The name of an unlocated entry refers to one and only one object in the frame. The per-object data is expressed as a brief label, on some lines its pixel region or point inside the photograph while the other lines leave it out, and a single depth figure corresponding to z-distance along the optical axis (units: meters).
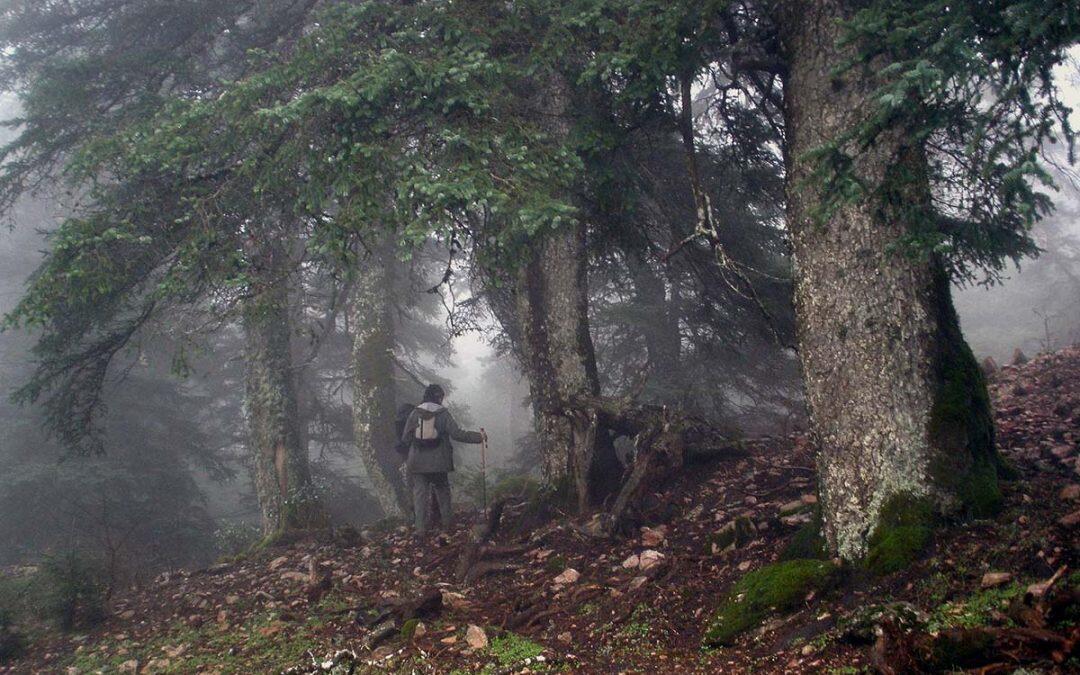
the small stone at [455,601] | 6.84
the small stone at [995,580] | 4.30
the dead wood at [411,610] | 6.49
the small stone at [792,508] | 7.00
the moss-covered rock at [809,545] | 5.67
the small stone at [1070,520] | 4.49
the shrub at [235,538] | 15.37
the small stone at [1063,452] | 6.36
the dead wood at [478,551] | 7.74
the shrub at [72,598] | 8.35
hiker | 10.50
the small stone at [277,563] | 9.70
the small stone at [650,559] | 6.75
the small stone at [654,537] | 7.39
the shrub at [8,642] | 7.75
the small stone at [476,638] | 5.78
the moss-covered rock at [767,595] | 5.10
